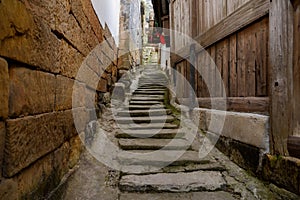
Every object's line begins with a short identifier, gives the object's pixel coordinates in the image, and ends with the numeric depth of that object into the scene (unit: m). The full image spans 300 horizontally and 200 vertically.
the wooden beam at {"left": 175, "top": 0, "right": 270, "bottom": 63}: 1.92
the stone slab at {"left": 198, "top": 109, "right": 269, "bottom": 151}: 1.84
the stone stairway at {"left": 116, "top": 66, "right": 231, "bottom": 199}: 1.93
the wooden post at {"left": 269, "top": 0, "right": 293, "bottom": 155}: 1.63
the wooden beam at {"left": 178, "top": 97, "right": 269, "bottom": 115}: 1.91
